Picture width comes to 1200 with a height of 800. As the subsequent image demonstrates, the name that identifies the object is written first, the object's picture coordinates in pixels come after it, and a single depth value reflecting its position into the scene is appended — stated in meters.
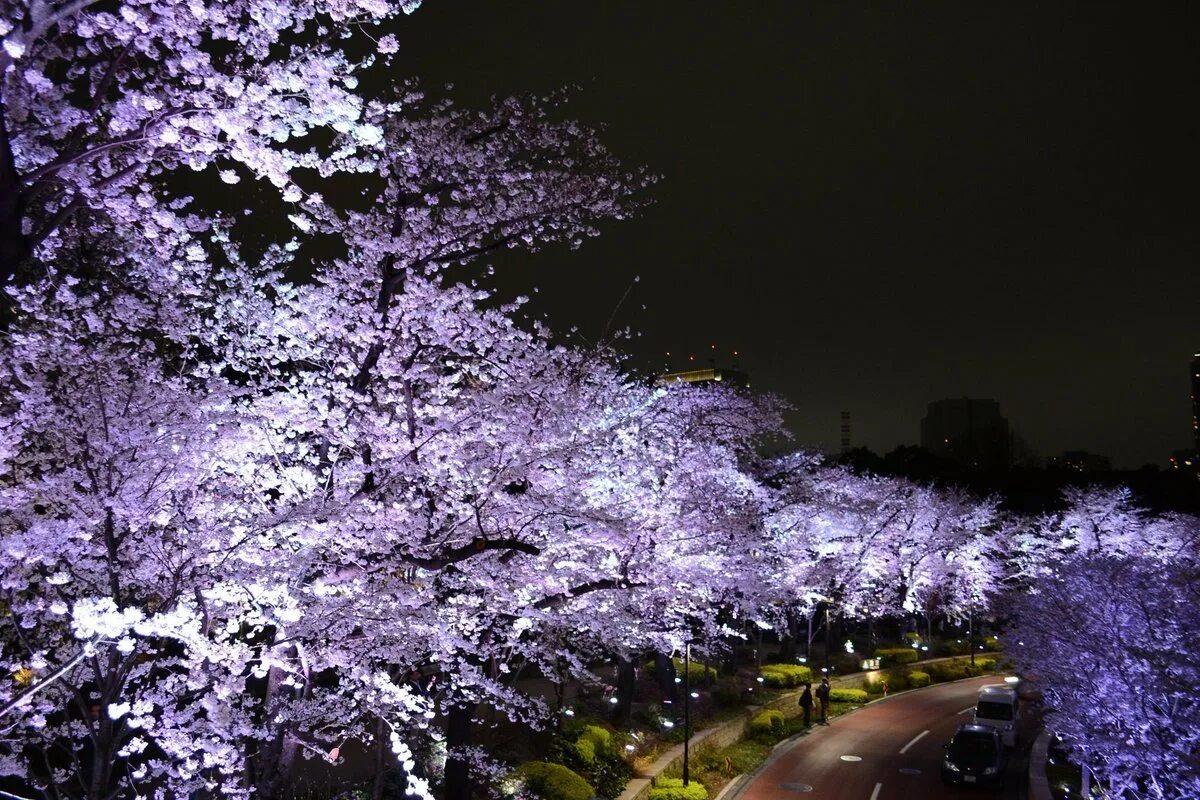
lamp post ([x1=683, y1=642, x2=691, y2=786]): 15.61
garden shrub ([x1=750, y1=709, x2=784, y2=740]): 21.67
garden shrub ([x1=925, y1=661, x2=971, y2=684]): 32.12
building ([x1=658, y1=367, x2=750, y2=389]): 44.21
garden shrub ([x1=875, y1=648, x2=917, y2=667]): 32.59
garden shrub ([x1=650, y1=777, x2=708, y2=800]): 14.66
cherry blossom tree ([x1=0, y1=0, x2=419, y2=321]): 6.00
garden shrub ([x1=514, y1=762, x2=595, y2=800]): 12.77
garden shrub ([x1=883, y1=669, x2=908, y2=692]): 29.62
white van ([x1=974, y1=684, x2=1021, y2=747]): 20.67
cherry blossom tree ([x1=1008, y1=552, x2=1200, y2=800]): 10.18
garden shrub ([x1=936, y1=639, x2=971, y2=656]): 36.88
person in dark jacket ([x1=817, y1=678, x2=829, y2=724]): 23.80
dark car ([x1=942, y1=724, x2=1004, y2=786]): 17.55
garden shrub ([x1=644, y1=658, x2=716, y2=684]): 23.87
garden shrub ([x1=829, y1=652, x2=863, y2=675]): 30.20
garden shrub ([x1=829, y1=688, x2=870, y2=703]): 26.67
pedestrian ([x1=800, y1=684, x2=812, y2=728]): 22.99
